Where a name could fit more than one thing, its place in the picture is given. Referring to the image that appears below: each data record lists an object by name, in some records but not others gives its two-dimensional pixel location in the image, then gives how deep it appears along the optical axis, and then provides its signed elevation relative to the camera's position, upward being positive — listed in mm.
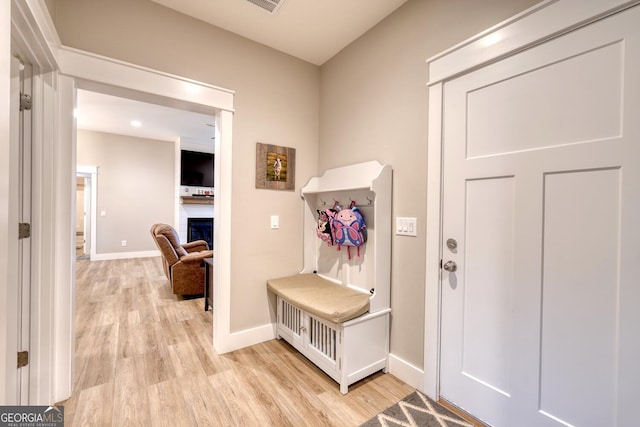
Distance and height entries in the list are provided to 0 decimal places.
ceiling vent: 1838 +1441
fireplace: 6223 -468
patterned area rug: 1445 -1142
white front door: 1056 -82
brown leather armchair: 3424 -725
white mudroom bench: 1735 -622
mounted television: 6066 +949
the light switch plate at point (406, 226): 1785 -89
